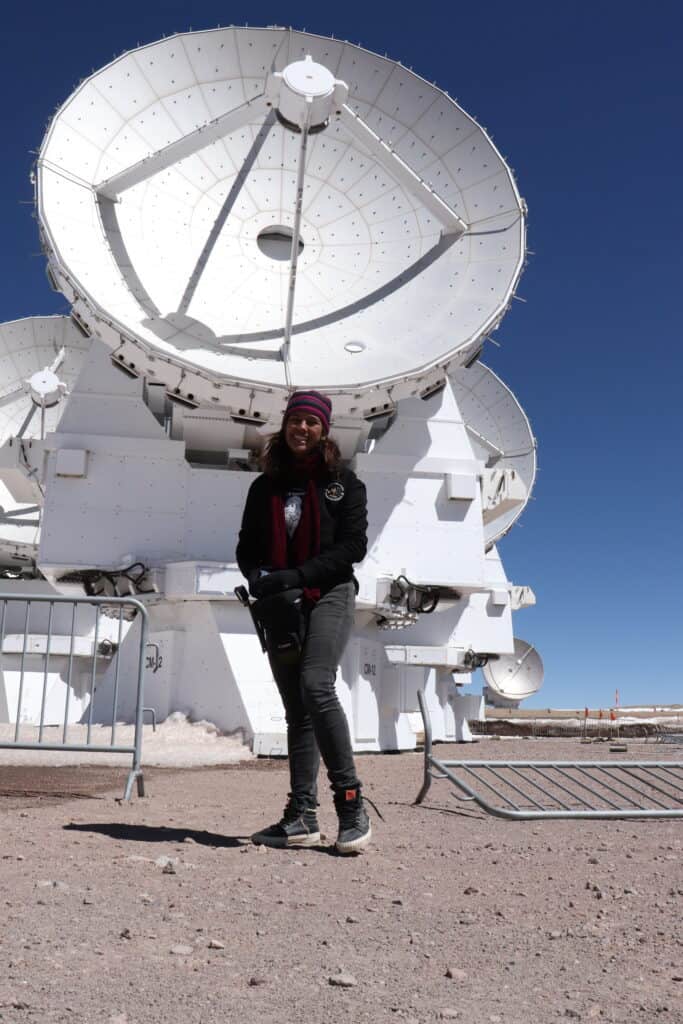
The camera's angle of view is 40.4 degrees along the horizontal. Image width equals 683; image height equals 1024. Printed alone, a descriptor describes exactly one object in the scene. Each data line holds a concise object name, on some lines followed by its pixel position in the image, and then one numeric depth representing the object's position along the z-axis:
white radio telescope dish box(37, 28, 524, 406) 13.92
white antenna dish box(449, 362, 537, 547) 27.52
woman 4.29
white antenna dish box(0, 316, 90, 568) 23.41
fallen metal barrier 5.41
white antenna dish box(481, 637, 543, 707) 35.34
